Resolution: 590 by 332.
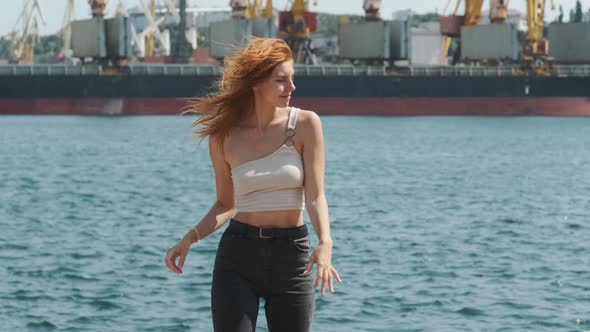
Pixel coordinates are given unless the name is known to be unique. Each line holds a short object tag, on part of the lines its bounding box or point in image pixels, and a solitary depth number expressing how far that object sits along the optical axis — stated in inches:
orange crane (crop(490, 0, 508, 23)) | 2787.9
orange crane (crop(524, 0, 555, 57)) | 2829.7
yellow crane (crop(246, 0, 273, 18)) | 3036.4
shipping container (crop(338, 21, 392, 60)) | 2677.2
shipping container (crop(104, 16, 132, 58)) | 2684.5
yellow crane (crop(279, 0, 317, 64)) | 2763.3
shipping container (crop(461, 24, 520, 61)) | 2701.8
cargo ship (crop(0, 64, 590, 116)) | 2447.1
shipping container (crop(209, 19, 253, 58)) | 2674.7
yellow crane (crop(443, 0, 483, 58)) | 2832.2
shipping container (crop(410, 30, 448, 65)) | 4805.6
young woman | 167.3
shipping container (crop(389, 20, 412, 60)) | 2711.6
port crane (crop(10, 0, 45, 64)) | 3627.0
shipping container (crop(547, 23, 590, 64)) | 2746.1
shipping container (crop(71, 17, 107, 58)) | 2687.0
